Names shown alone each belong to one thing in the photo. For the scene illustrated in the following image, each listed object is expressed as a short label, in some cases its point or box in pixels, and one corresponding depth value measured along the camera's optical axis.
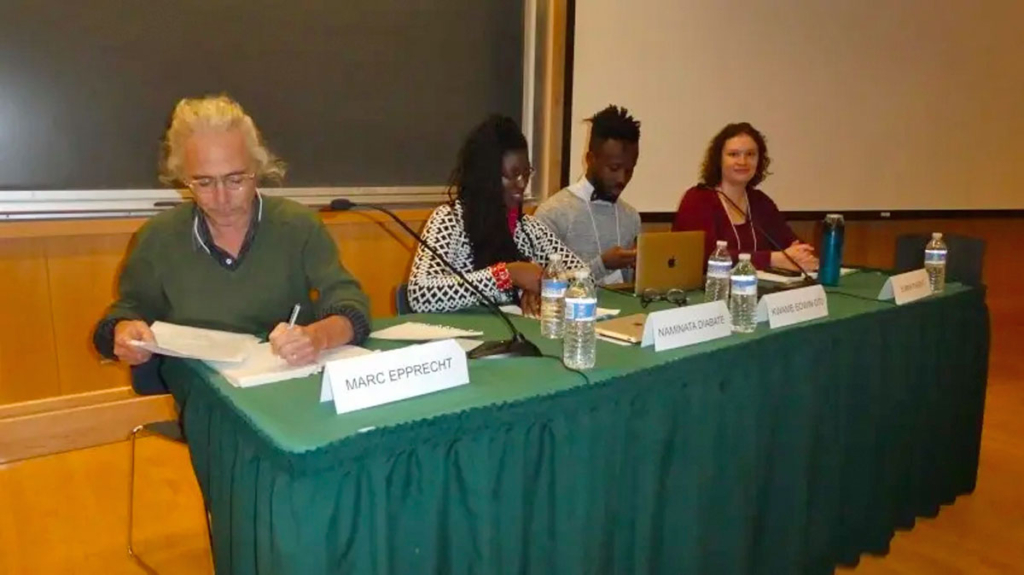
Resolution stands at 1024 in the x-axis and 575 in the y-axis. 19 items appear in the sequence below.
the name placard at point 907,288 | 2.06
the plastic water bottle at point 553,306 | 1.65
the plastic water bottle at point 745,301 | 1.73
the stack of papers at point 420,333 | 1.63
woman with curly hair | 2.64
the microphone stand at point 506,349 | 1.48
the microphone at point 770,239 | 2.35
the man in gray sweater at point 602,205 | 2.52
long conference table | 1.10
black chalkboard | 2.48
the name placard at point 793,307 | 1.76
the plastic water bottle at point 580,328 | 1.43
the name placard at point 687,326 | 1.55
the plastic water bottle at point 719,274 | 1.93
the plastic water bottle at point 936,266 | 2.25
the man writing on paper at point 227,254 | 1.56
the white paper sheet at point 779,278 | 2.28
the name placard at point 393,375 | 1.16
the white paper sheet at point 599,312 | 1.84
